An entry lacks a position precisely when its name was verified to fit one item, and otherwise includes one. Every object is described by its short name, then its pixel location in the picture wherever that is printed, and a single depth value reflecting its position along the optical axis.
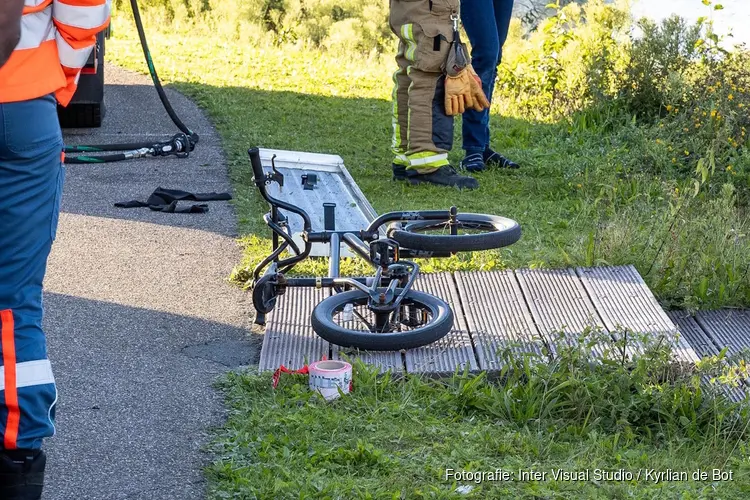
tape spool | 7.43
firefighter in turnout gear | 13.59
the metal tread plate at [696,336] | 8.24
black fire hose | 15.46
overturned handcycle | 8.02
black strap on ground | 12.85
